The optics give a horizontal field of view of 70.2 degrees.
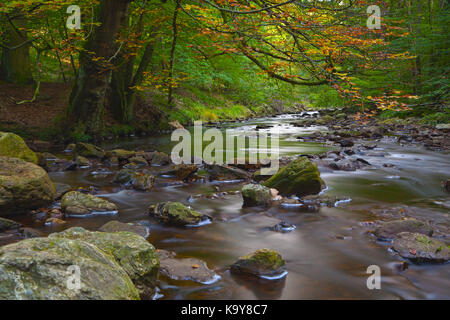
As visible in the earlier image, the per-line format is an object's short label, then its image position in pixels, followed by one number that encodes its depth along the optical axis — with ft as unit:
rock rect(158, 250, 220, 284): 8.22
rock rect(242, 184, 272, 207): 14.57
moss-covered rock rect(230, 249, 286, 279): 8.36
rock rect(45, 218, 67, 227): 11.90
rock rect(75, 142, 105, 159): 26.20
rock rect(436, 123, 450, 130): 39.74
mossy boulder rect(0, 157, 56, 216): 12.53
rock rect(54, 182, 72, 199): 15.05
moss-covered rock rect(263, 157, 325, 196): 15.94
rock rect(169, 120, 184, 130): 49.52
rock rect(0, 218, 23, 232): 10.84
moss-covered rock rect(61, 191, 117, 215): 12.96
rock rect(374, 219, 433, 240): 10.69
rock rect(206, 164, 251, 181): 20.07
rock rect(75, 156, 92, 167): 23.39
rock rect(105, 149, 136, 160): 25.34
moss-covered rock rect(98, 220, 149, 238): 10.63
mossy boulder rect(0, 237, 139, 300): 4.87
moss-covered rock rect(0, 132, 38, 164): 17.63
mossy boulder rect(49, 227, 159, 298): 7.04
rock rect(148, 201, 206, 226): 12.16
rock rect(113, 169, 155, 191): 17.64
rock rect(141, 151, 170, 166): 25.02
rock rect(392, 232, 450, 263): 9.05
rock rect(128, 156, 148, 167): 24.58
